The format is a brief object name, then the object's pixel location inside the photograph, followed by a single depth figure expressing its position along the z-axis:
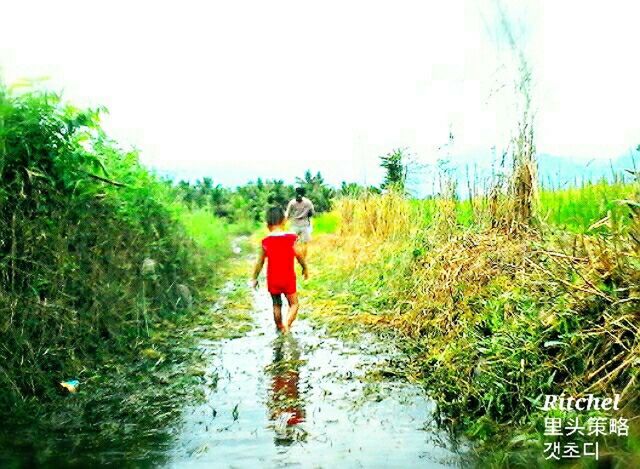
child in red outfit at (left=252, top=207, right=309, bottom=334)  8.10
